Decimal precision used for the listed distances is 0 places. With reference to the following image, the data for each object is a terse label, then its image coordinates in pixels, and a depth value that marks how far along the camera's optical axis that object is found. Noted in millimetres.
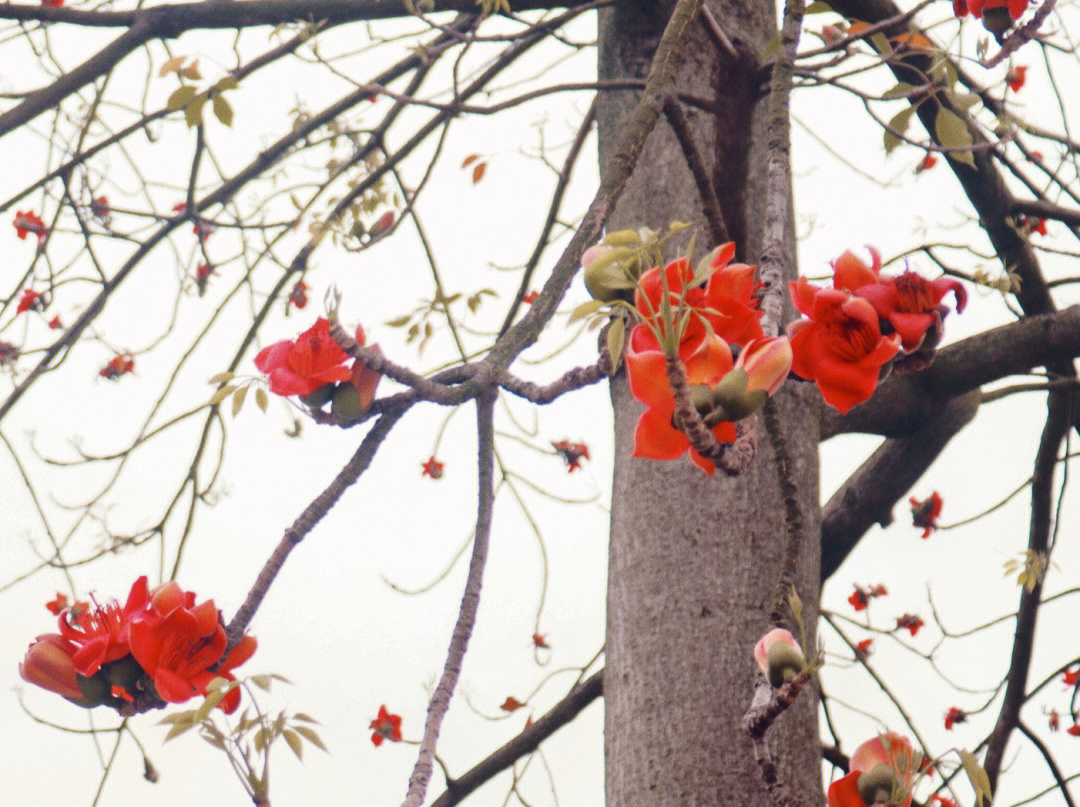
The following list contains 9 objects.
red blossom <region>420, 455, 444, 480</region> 5414
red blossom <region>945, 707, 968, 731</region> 5324
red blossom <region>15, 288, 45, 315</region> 4312
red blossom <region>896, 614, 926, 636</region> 5965
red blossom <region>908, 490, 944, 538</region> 5117
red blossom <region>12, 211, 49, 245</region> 4312
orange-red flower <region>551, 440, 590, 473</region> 4250
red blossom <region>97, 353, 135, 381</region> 5219
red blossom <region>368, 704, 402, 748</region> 5257
